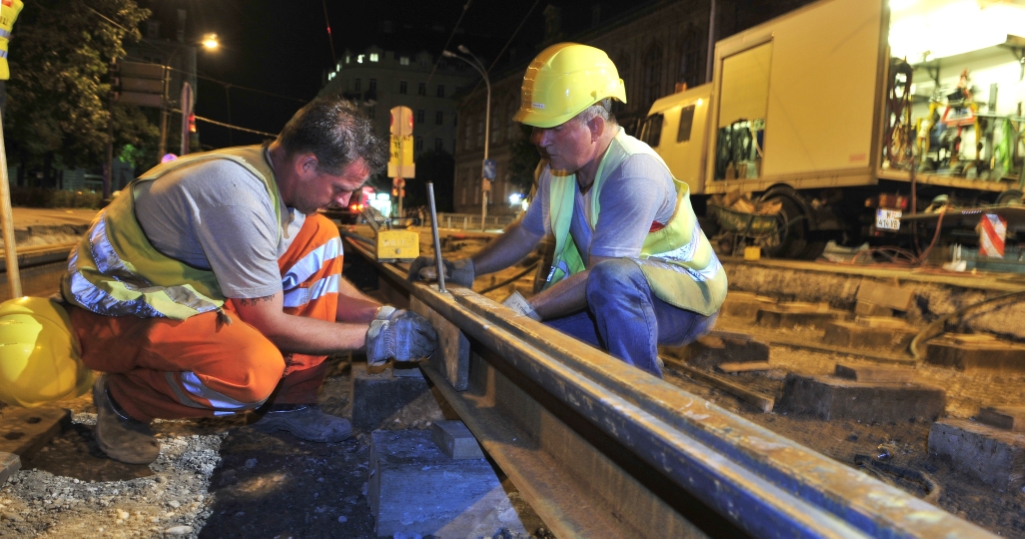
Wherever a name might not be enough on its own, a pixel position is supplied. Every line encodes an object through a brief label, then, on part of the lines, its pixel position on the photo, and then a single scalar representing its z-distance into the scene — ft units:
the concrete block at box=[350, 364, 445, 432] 9.97
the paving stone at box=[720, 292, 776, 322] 24.14
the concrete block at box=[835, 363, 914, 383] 11.44
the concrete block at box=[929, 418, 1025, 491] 8.14
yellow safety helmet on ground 8.12
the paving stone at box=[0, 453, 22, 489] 7.70
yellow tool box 18.61
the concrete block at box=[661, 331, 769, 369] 15.34
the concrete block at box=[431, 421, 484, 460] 7.39
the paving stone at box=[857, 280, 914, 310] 21.63
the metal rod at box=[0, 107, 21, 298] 10.21
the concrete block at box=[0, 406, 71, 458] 8.38
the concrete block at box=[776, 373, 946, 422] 10.87
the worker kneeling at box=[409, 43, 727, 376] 8.39
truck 29.43
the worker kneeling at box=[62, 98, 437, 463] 8.63
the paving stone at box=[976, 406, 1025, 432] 9.07
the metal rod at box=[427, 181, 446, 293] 9.33
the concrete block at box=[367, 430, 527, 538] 7.07
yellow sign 45.70
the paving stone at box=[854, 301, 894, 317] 22.11
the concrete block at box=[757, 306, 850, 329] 21.58
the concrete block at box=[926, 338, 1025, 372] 15.97
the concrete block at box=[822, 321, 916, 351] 18.56
